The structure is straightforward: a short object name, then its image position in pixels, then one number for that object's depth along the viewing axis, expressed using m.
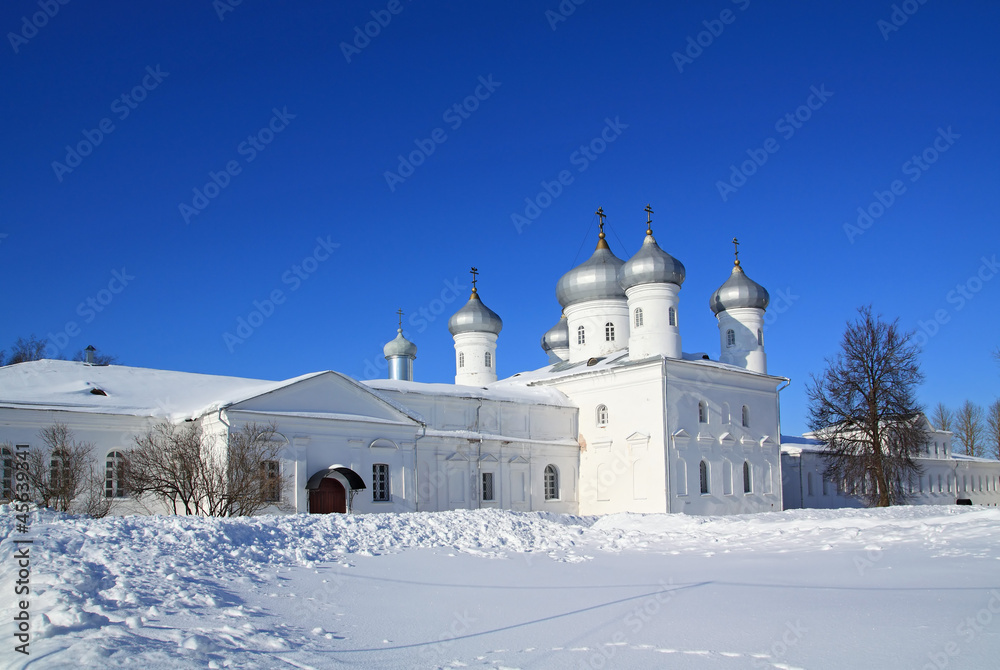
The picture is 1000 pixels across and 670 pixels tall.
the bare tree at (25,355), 39.29
